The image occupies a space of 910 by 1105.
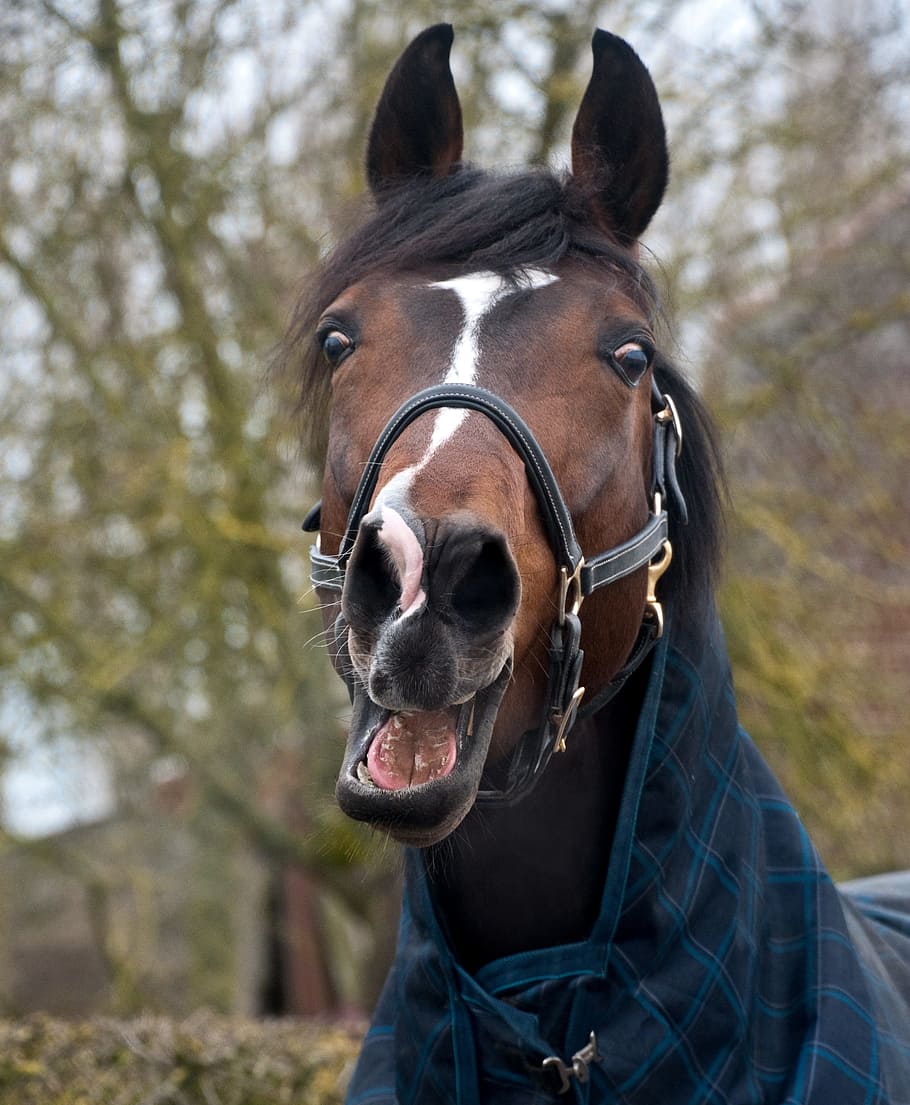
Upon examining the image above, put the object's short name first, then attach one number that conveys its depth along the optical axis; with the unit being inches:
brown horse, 130.5
